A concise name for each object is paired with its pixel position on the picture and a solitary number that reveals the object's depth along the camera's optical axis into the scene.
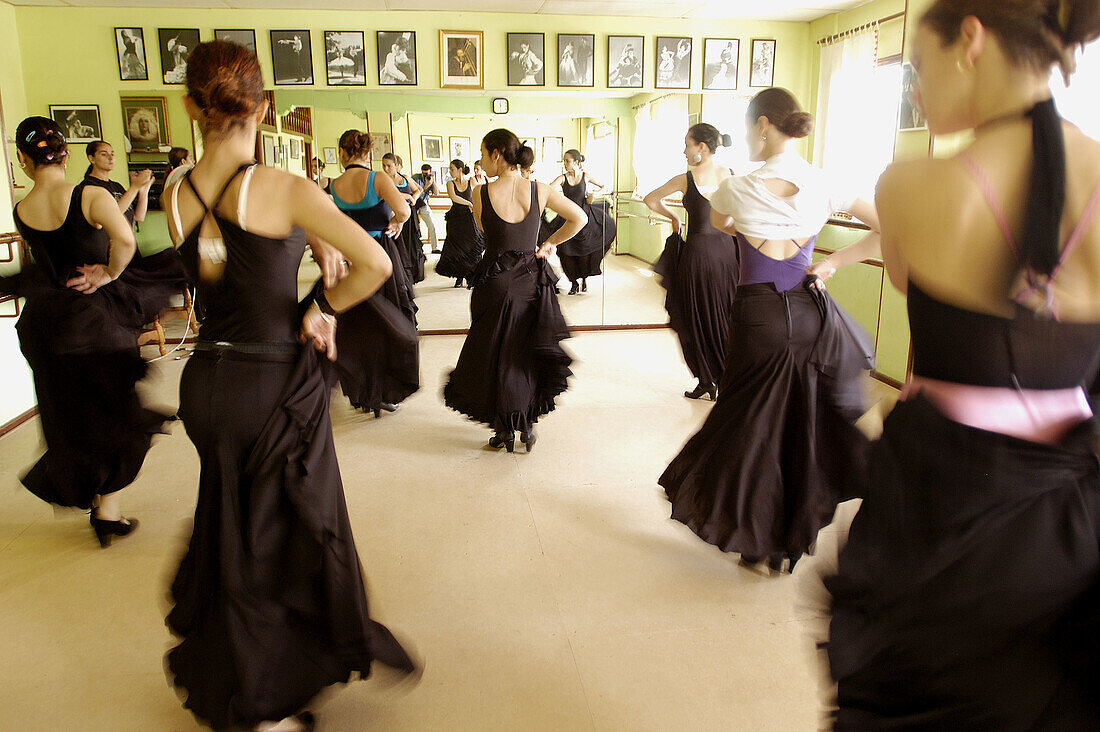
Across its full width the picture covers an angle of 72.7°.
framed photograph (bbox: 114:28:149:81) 6.01
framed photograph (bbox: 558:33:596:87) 6.53
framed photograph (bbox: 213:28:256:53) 6.10
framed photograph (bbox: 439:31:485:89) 6.38
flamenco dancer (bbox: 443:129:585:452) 3.89
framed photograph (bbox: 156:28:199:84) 6.06
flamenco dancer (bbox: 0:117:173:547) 2.83
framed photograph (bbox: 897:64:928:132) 5.20
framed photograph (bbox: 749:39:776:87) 6.79
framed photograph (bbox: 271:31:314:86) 6.20
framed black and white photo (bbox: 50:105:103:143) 6.04
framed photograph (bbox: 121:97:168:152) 6.17
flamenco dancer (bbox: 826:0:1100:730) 0.96
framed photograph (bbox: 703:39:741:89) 6.71
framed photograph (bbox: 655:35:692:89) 6.64
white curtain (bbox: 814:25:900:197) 5.77
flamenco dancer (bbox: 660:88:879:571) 2.64
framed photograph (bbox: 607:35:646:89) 6.58
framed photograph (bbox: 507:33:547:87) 6.46
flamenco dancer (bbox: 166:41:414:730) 1.70
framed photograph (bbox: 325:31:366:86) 6.25
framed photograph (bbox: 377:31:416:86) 6.31
